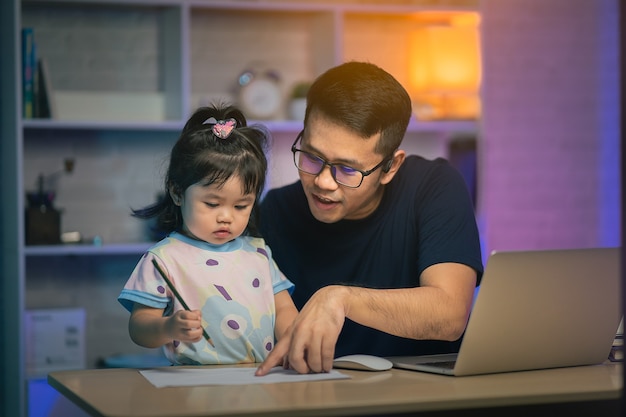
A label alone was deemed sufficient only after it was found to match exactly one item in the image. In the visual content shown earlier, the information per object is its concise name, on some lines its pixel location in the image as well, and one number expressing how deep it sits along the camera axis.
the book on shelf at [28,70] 3.79
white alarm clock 4.16
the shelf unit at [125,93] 4.11
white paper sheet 1.97
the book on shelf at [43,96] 3.84
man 2.26
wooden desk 1.80
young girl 2.23
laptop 1.99
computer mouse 2.08
